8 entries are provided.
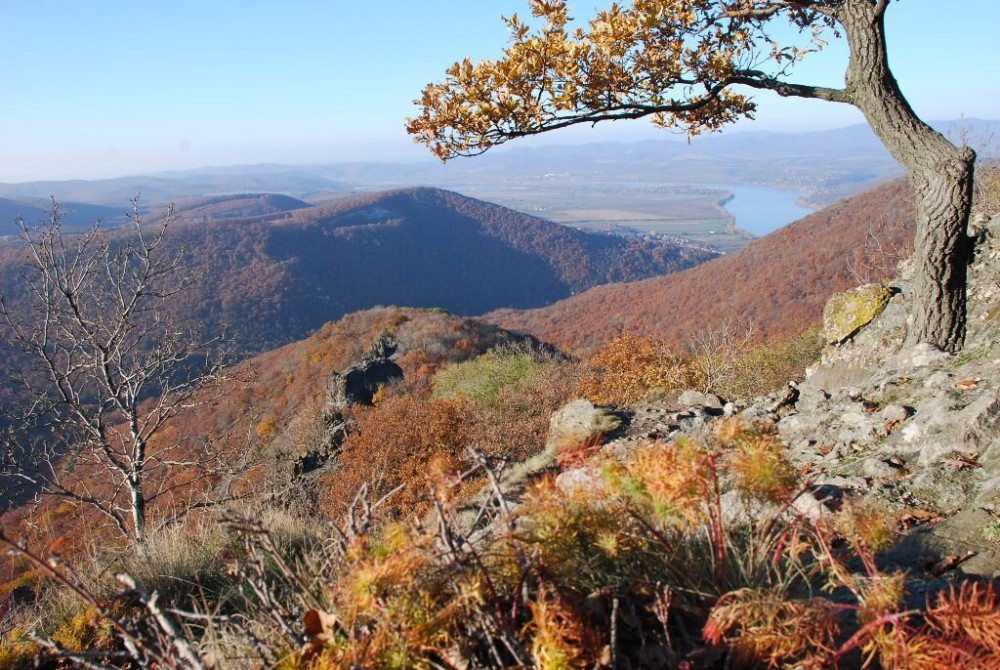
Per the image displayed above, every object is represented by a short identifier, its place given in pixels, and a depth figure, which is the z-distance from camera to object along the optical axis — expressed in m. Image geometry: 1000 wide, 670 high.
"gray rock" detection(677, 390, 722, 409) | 6.74
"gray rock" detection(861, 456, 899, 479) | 3.18
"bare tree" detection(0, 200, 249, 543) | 7.00
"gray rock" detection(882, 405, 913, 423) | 3.71
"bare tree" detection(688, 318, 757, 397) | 9.30
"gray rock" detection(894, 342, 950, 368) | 4.46
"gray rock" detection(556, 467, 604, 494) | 1.77
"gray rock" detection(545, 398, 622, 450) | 6.52
